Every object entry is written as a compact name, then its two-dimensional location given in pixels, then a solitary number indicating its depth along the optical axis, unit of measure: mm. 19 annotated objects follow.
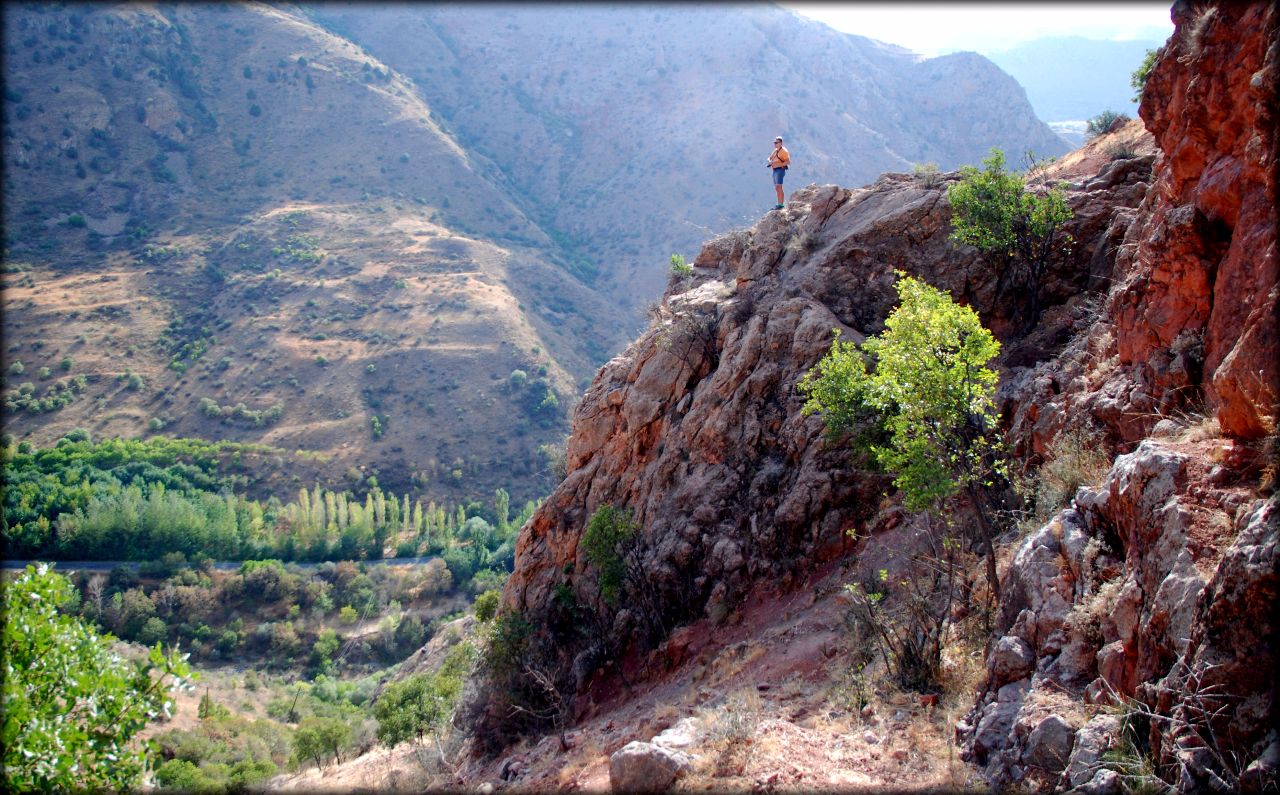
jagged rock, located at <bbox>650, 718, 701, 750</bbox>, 9367
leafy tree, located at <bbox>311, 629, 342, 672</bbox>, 51688
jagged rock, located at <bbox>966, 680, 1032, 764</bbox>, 7758
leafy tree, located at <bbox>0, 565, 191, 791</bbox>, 7312
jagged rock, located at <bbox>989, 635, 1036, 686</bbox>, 8172
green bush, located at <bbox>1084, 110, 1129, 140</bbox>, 23127
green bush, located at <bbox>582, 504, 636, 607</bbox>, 18125
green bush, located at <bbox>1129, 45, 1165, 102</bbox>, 16622
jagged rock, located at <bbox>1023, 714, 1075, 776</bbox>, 6816
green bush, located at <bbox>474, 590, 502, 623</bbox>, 24141
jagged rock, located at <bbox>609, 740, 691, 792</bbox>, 8641
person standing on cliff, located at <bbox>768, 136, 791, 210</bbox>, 22172
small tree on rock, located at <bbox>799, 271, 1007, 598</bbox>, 10391
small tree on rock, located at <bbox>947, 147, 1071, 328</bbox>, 16156
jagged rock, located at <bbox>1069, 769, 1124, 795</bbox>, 6082
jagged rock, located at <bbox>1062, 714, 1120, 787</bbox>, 6359
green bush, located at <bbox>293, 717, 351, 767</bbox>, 30922
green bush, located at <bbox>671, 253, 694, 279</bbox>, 24656
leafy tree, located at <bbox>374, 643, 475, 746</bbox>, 25172
